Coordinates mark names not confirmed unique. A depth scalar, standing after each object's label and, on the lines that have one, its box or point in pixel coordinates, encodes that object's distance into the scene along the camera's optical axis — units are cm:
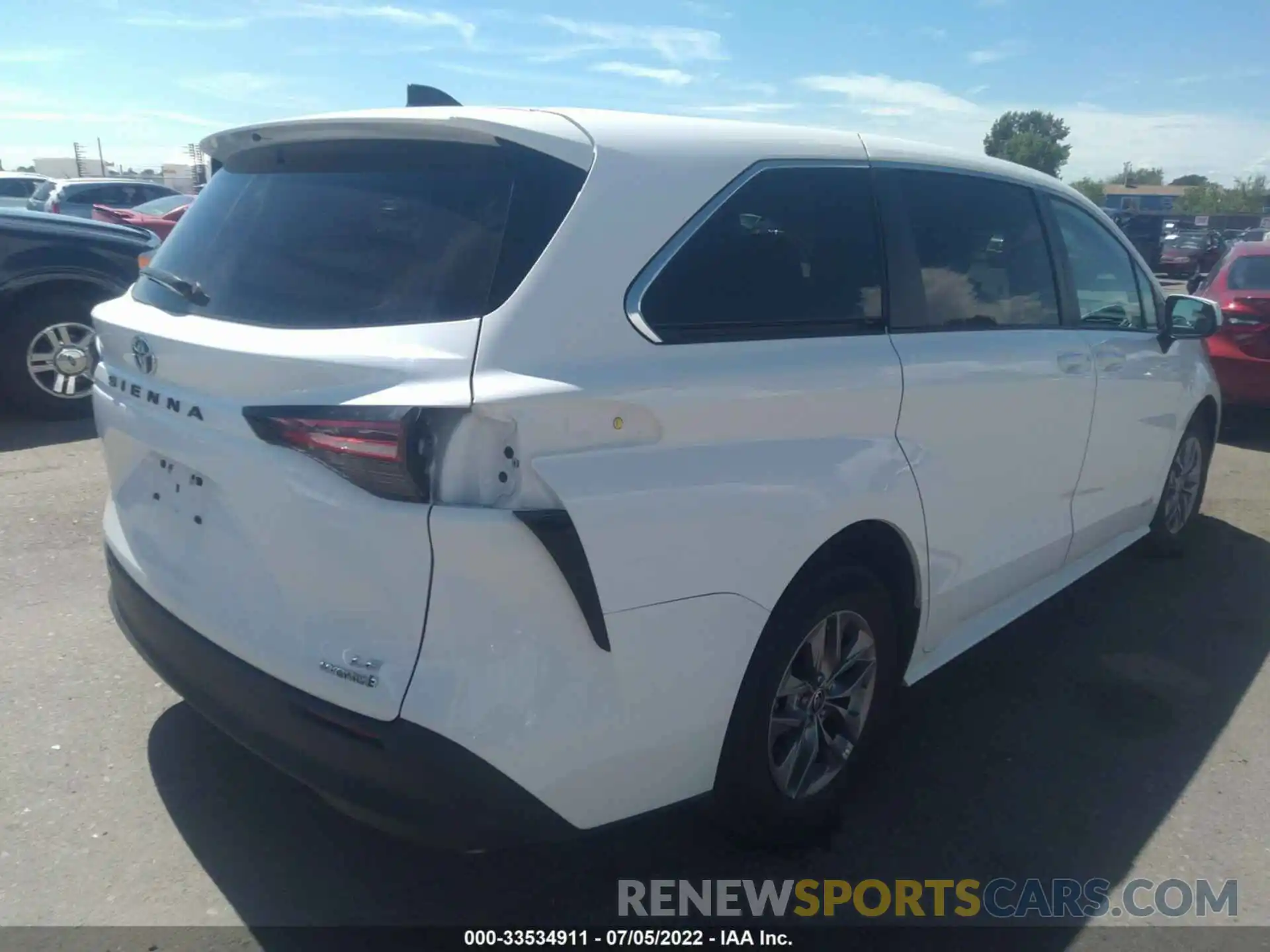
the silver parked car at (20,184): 2325
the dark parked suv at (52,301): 697
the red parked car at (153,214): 1602
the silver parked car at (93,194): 1884
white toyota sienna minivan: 206
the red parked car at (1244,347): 790
